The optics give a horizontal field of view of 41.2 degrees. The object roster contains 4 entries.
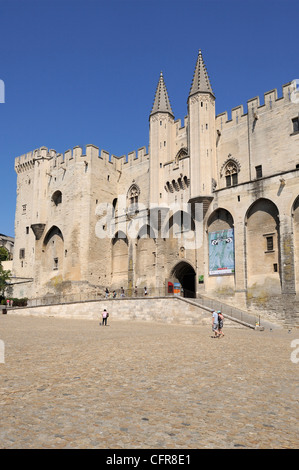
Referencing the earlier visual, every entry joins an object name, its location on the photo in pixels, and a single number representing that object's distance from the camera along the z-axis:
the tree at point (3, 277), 44.00
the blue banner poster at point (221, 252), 30.03
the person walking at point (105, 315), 24.21
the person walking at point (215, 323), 16.66
